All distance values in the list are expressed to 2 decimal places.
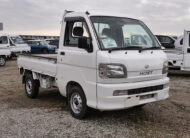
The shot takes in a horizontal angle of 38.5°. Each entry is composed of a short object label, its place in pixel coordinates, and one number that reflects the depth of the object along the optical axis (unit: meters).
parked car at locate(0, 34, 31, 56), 19.75
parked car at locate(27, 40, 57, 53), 25.04
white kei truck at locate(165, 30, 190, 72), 11.93
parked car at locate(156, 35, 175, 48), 16.04
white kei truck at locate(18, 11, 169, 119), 4.89
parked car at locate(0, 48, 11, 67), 17.41
